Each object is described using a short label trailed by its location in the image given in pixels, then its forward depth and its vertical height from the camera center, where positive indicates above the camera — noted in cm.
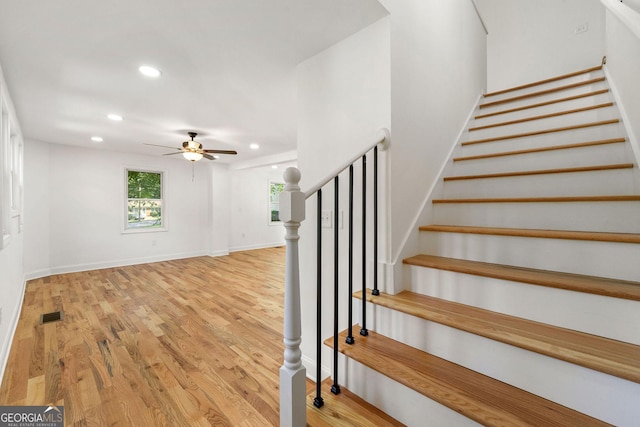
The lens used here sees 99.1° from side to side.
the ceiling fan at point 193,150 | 419 +97
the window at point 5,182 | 212 +26
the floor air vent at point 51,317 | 312 -123
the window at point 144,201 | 613 +26
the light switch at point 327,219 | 191 -5
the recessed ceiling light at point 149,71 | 228 +121
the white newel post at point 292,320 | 109 -44
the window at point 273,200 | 872 +39
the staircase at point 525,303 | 95 -42
